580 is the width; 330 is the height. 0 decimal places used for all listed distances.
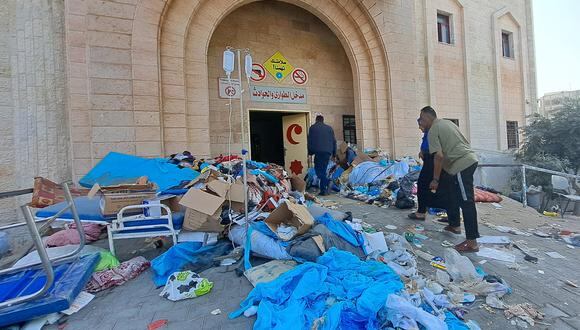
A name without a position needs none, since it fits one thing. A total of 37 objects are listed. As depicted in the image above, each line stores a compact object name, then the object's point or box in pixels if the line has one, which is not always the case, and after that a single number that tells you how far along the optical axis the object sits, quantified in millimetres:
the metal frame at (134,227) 3195
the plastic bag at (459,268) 2854
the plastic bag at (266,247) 3010
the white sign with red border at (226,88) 7702
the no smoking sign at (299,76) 8789
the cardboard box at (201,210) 3293
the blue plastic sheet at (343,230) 3223
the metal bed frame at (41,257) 2029
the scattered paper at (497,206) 6325
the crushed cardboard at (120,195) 3230
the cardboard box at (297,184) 6404
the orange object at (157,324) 2172
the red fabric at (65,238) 3660
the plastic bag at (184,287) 2564
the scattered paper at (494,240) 3840
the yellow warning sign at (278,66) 8375
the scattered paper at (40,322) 2168
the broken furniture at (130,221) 3217
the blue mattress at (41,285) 2080
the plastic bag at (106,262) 3038
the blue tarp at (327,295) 2031
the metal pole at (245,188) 3260
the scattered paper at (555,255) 3635
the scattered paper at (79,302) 2383
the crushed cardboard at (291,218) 3143
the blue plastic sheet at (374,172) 7328
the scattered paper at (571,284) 2937
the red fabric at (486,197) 6811
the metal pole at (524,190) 6471
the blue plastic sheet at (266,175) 5109
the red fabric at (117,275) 2789
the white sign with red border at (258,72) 8141
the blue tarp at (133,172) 4234
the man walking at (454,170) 3510
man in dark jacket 6805
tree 10508
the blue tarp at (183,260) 2980
